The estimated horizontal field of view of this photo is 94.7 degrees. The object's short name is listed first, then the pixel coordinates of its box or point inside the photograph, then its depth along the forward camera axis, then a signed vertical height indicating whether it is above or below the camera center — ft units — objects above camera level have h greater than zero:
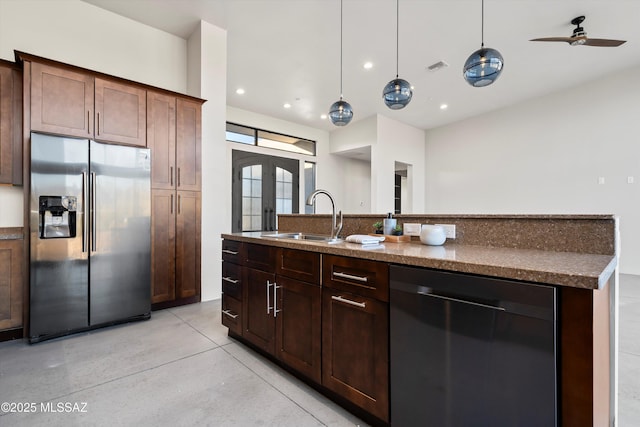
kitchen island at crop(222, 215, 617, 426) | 2.89 -0.69
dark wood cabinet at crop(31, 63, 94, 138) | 8.32 +3.34
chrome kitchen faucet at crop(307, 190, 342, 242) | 7.04 -0.13
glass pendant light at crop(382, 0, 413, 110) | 8.81 +3.65
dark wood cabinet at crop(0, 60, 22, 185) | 8.39 +2.61
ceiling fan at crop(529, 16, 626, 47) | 10.24 +6.20
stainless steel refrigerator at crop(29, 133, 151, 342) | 8.02 -0.61
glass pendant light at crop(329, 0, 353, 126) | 10.13 +3.54
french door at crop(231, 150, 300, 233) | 20.68 +1.88
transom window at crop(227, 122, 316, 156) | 20.98 +5.82
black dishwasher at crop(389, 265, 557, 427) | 3.07 -1.62
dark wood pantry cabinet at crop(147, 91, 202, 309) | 10.66 +0.65
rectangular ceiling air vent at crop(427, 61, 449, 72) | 15.16 +7.78
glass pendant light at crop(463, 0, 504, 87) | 7.63 +3.89
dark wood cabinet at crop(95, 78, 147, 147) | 9.41 +3.38
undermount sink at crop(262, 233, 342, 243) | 8.10 -0.63
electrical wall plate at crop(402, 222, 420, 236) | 6.55 -0.33
